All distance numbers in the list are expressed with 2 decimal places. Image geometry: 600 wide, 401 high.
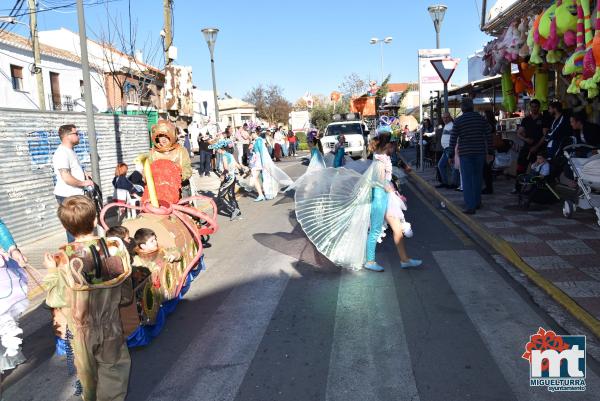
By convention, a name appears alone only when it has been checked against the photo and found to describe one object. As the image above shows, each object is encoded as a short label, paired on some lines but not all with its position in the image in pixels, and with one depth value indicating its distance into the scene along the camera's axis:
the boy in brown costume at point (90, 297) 2.88
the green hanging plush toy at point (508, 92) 10.53
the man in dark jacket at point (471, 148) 8.85
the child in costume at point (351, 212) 5.75
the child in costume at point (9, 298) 3.54
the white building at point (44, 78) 26.42
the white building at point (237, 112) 70.56
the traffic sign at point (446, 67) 13.42
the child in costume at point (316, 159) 9.34
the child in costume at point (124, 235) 4.16
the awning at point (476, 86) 15.33
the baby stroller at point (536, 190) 8.98
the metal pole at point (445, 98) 13.66
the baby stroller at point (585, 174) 6.88
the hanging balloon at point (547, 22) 7.39
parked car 22.69
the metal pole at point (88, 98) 9.00
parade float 4.08
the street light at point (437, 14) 17.81
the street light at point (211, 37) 19.11
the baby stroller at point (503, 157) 12.99
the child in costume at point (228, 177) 10.29
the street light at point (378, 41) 45.97
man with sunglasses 5.96
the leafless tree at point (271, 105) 62.78
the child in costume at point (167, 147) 5.99
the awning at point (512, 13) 8.65
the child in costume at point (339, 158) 9.75
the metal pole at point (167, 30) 15.82
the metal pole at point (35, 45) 19.42
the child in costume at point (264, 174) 12.20
